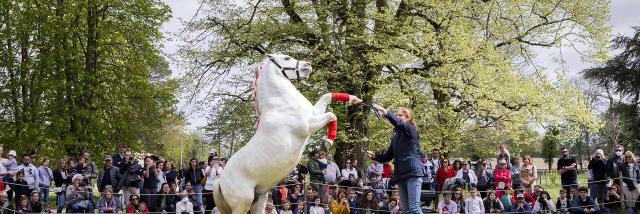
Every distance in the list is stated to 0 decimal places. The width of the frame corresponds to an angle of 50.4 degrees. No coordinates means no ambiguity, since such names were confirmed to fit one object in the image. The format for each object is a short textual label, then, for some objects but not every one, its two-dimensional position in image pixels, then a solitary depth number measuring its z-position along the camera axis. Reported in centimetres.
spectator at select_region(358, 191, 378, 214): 1281
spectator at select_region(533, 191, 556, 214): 1217
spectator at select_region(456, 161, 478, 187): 1329
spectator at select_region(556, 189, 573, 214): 1222
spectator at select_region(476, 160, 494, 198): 1355
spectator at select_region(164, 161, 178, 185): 1325
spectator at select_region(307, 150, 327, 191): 1351
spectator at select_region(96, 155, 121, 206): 1265
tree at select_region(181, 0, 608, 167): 1752
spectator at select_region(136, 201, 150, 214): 1204
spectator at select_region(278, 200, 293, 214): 1230
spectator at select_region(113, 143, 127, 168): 1345
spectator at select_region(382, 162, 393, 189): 1396
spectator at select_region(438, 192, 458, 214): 1227
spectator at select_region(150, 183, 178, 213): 1262
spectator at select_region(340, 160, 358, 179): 1419
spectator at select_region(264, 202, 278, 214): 1117
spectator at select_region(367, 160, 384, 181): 1397
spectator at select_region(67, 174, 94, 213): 1222
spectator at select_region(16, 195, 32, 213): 1177
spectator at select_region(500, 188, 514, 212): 1259
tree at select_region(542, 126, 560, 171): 4525
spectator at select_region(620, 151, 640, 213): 1189
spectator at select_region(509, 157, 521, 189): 1345
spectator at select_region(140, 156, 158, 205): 1280
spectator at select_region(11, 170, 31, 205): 1232
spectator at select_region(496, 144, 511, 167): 1362
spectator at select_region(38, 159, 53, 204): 1295
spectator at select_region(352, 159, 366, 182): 1467
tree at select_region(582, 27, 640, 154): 3106
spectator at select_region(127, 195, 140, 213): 1229
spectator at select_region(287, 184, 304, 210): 1291
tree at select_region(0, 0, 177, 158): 2159
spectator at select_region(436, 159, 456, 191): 1325
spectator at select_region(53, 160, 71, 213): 1288
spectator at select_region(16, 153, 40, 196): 1252
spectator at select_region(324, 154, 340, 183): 1359
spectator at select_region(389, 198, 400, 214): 1238
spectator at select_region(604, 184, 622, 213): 1185
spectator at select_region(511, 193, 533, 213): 1215
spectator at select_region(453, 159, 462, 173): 1343
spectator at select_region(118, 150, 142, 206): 1262
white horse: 665
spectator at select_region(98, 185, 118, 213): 1210
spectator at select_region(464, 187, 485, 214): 1226
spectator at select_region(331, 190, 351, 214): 1270
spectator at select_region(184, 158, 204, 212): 1307
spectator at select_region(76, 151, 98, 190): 1309
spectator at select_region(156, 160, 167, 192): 1291
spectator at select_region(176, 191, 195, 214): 1250
